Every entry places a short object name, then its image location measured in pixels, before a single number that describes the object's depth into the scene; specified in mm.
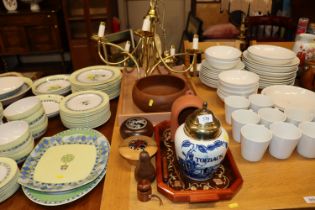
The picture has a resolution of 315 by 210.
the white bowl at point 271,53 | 1193
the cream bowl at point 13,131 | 932
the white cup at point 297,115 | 915
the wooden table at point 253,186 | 722
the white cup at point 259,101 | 1002
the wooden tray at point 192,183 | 719
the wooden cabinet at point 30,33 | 3037
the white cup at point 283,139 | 823
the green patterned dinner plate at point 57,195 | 786
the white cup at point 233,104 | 995
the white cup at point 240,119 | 910
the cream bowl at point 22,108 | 1019
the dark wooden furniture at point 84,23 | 3068
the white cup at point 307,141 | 835
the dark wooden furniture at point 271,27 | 2277
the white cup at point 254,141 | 815
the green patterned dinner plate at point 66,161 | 835
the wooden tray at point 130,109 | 1050
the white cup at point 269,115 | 911
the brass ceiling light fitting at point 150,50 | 1135
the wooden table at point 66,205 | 790
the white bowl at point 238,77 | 1156
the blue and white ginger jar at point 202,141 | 694
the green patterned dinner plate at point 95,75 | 1296
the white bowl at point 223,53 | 1233
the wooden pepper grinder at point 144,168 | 740
